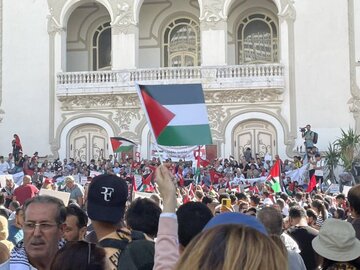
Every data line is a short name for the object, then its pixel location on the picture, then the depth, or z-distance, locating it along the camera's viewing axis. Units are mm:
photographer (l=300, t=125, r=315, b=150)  24312
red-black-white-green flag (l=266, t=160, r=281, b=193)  16166
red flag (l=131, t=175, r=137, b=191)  15789
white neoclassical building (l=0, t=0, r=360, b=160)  26547
